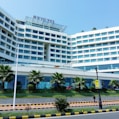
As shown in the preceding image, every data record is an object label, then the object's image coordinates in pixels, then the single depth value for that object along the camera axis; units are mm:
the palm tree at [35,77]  23572
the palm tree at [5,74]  22025
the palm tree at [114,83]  30440
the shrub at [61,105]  12547
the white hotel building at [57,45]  44804
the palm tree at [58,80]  25078
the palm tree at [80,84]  26587
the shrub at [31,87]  23294
